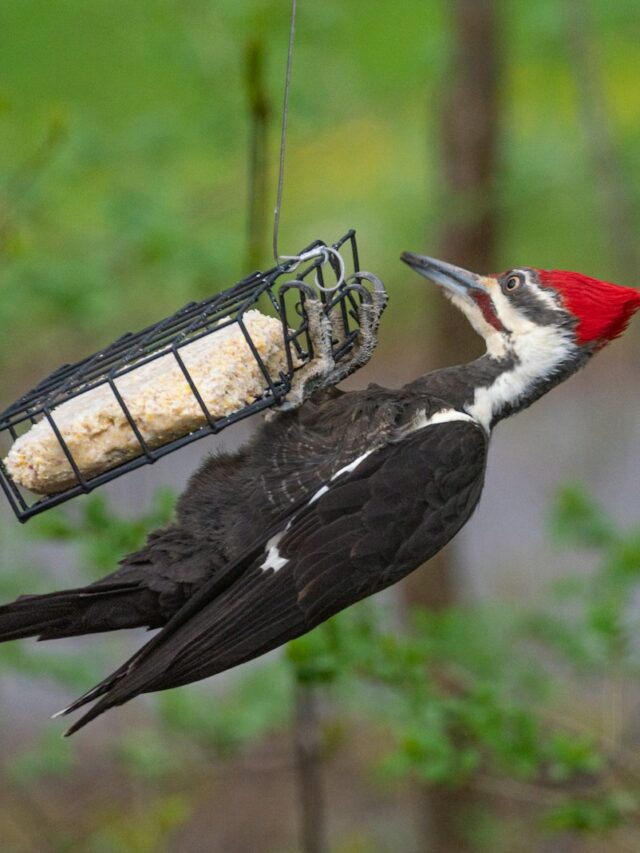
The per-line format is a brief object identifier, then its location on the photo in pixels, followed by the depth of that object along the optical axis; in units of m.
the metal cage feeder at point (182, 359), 5.07
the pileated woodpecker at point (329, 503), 4.92
